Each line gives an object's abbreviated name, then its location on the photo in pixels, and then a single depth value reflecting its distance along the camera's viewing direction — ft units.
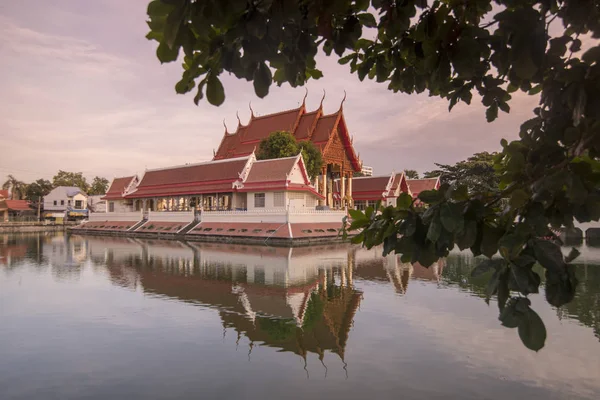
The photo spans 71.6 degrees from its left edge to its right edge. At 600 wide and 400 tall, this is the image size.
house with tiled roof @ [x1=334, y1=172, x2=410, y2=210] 119.65
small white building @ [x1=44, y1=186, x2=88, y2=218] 181.98
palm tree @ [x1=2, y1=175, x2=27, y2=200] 203.21
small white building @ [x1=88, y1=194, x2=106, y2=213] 186.91
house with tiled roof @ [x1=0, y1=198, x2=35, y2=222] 168.72
